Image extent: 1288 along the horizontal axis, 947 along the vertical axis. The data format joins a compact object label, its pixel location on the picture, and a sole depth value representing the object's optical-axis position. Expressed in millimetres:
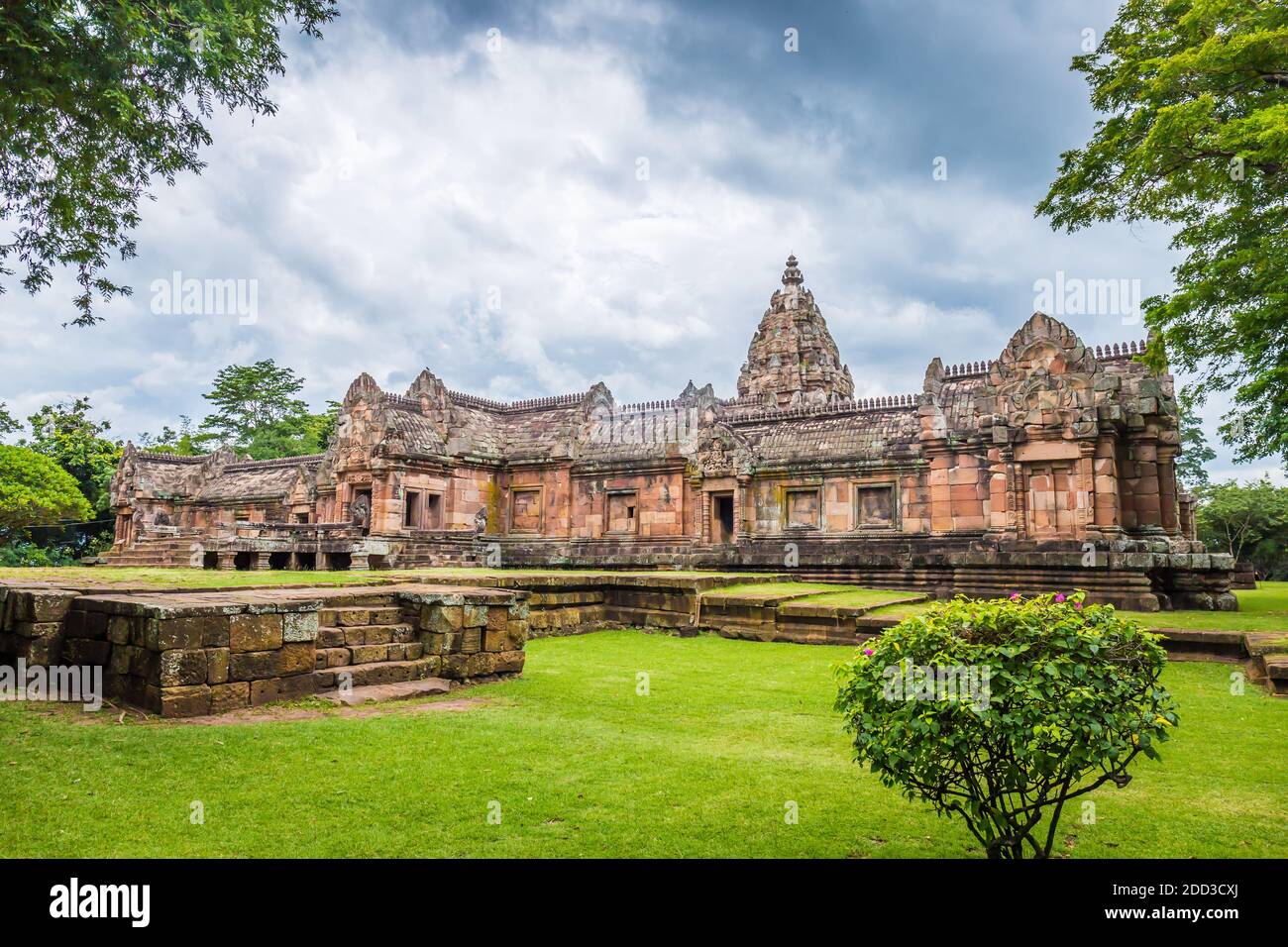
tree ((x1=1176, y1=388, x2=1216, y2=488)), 45719
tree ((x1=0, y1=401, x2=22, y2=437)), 39147
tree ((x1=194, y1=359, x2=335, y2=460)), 51000
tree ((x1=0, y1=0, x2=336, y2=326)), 6355
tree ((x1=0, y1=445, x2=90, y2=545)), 30359
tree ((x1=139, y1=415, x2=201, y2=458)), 50750
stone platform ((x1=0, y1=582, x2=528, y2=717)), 5871
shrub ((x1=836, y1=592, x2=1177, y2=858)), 2879
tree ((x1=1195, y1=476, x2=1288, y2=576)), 35156
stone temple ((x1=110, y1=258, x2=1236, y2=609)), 14922
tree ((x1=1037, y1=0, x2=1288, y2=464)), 10891
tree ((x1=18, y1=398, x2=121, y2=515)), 41625
